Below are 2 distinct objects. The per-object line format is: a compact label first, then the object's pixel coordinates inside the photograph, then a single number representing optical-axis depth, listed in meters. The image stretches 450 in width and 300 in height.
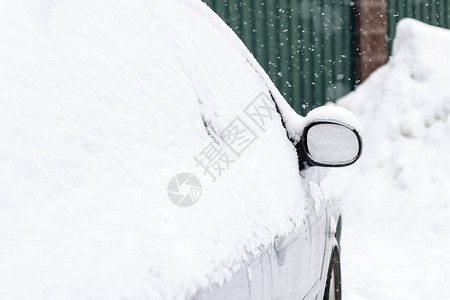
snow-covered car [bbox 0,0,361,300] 1.17
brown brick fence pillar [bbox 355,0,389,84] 9.45
